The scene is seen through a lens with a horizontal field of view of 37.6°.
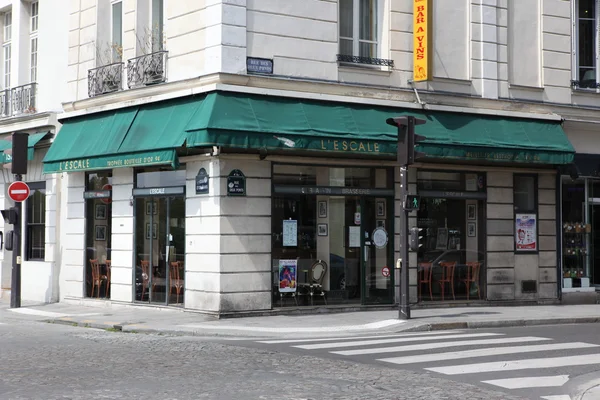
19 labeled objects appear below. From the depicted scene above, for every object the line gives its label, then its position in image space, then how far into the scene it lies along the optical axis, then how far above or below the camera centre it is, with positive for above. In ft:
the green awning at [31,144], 69.77 +7.09
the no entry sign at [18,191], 64.13 +3.13
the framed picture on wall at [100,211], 66.49 +1.76
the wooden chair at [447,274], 64.59 -2.81
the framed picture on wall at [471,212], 65.72 +1.79
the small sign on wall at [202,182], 55.98 +3.37
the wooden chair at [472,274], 65.67 -2.83
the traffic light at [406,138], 52.29 +5.81
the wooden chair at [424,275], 63.46 -2.83
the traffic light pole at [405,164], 52.37 +4.27
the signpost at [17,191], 64.39 +3.16
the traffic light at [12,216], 64.49 +1.32
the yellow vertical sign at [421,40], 60.54 +13.55
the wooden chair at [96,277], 66.64 -3.22
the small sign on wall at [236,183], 55.06 +3.25
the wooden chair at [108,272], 65.82 -2.85
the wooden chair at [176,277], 59.11 -2.86
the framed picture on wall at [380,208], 61.67 +1.93
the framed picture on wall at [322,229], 59.31 +0.39
